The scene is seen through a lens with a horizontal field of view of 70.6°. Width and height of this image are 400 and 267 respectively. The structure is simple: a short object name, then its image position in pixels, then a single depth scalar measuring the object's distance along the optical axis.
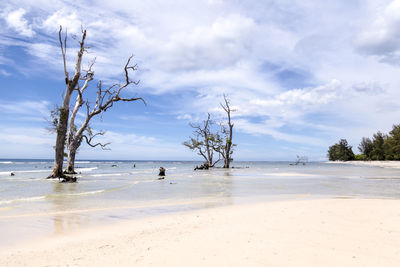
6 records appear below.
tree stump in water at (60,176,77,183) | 19.50
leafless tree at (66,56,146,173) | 25.81
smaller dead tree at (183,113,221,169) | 47.72
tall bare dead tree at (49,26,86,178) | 21.05
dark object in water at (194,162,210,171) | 46.04
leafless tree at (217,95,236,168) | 46.36
